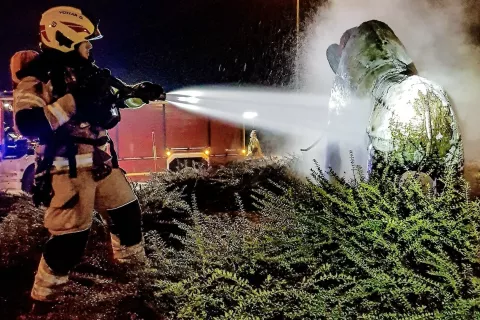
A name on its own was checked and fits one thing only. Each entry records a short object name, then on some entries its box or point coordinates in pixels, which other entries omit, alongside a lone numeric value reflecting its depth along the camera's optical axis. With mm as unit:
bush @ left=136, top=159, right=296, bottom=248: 5816
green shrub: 2408
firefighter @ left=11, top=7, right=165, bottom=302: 2961
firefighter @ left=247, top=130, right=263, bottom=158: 14023
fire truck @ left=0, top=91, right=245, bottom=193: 13336
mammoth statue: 4090
